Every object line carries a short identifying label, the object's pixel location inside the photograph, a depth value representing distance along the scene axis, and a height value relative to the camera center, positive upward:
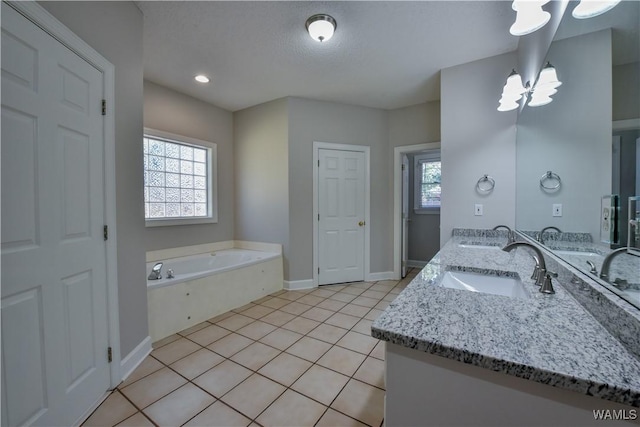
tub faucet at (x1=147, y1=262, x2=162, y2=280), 2.35 -0.59
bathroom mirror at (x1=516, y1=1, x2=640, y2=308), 0.77 +0.30
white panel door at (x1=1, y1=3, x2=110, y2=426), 1.05 -0.10
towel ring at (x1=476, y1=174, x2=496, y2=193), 2.41 +0.23
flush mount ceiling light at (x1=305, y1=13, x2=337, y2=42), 1.95 +1.42
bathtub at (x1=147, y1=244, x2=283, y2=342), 2.23 -0.78
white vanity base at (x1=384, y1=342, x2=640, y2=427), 0.52 -0.44
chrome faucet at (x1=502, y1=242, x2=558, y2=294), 0.97 -0.27
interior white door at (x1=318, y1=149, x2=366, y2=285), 3.61 -0.09
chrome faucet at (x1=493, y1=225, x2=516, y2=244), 1.98 -0.21
